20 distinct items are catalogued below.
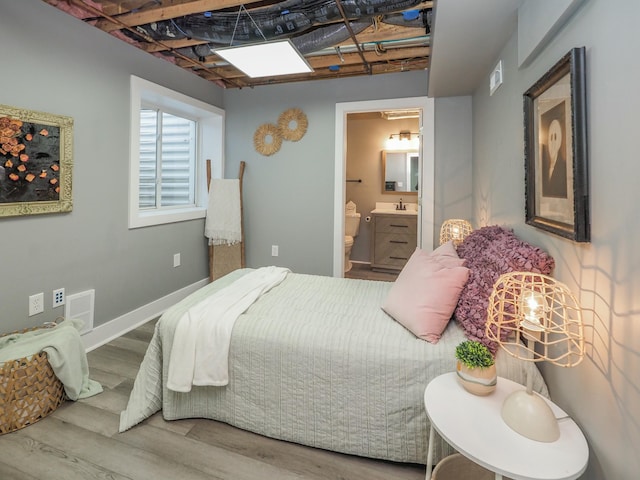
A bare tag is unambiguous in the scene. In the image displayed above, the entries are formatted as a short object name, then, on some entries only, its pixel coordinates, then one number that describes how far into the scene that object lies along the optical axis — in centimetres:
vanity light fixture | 531
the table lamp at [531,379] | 105
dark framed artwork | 118
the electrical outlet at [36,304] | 228
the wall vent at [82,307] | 253
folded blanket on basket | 188
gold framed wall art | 208
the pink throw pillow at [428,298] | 163
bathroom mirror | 535
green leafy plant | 126
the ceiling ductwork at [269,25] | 235
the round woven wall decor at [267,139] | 396
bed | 151
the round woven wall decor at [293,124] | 385
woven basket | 173
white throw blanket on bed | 172
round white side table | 96
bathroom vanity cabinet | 500
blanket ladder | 401
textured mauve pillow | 148
